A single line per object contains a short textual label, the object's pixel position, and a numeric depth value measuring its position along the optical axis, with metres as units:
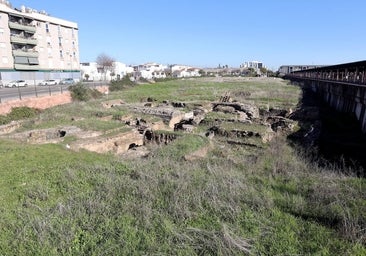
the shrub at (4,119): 19.58
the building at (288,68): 122.12
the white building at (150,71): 120.12
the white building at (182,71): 140.88
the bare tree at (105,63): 93.56
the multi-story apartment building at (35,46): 42.25
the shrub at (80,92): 30.82
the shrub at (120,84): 46.25
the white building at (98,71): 83.81
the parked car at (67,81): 48.16
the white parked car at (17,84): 39.03
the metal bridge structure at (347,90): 19.97
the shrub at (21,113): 20.93
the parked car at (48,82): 45.25
